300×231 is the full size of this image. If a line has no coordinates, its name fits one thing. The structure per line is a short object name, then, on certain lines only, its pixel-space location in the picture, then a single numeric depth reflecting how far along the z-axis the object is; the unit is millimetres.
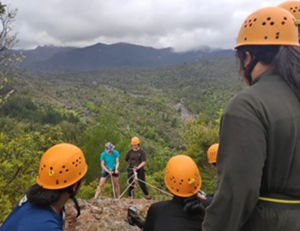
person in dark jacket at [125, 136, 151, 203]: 7781
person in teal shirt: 7590
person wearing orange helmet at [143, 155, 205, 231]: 2393
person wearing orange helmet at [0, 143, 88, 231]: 1830
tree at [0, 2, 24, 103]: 5946
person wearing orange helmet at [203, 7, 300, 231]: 1305
